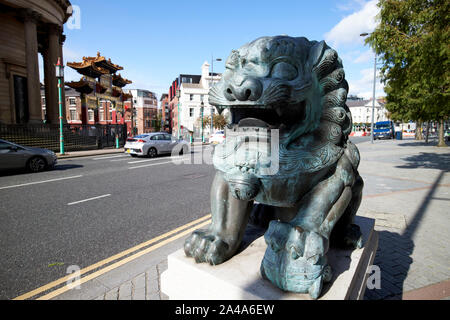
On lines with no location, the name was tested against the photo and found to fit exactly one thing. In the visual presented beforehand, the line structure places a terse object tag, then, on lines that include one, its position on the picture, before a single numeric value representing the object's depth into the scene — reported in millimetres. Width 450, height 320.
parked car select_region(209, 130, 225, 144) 25500
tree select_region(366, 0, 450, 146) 6180
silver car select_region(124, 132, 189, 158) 15211
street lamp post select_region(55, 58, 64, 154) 14953
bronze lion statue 1442
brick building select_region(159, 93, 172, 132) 84862
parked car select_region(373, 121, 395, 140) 39312
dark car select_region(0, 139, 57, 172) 9562
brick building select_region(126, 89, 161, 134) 71375
